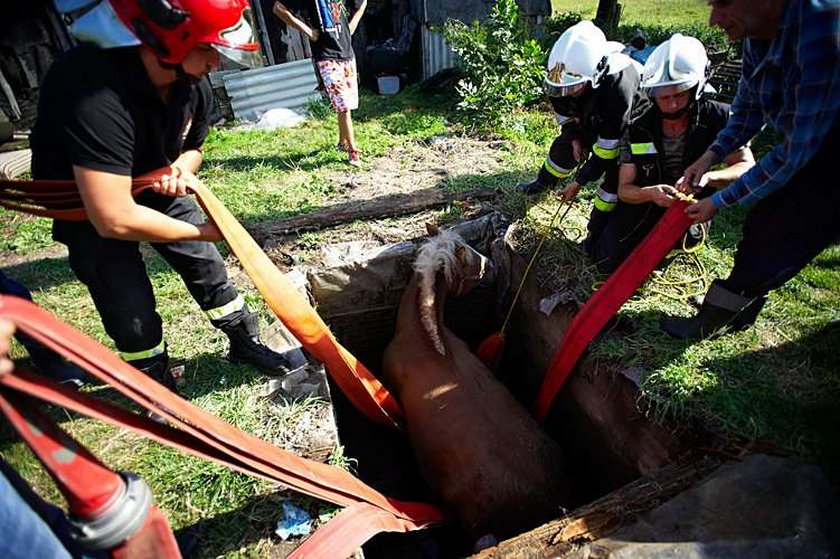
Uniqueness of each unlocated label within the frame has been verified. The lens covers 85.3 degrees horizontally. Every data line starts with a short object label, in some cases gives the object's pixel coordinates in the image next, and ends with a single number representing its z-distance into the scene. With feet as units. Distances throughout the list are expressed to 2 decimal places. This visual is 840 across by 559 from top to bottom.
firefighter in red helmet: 5.82
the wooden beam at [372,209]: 14.48
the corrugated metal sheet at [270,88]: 26.20
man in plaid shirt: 6.15
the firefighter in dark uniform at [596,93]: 10.93
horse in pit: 9.38
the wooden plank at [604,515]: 6.86
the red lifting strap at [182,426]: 3.40
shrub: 22.77
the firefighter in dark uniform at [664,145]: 8.86
